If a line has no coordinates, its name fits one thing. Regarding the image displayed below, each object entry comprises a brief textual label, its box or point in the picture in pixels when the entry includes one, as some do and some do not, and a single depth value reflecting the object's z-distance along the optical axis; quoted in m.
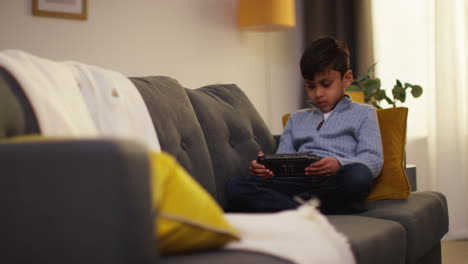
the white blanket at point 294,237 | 1.05
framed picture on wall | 3.05
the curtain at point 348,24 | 3.76
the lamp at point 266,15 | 3.49
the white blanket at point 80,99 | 1.20
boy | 1.78
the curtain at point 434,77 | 3.36
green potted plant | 2.99
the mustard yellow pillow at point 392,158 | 2.05
